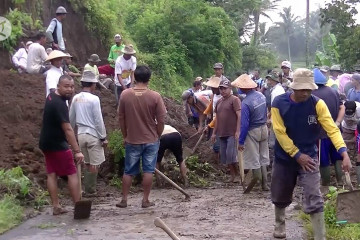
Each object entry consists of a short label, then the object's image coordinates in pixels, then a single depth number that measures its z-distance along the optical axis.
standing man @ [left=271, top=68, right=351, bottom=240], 7.06
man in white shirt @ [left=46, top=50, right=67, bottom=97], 10.61
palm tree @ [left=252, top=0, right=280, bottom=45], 59.84
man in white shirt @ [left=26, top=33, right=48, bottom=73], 13.27
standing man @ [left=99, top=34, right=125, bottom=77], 16.16
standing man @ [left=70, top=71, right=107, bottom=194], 10.11
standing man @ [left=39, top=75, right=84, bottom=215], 8.76
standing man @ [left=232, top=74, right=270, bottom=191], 10.93
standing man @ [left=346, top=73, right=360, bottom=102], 13.25
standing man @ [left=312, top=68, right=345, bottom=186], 9.70
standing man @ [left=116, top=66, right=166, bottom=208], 9.45
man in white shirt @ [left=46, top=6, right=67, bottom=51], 14.86
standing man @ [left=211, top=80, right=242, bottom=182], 12.03
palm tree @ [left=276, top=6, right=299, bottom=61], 95.07
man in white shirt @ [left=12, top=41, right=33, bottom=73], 14.76
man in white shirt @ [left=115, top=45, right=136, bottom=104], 14.42
